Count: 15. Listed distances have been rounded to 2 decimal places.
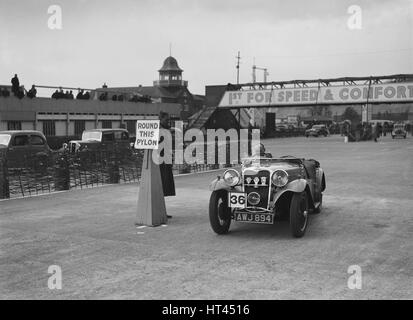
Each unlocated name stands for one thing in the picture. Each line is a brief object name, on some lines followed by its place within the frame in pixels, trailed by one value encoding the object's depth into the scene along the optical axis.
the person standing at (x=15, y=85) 30.68
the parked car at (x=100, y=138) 22.17
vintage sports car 7.59
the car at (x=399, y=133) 52.59
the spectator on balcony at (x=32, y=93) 31.98
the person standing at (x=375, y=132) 46.08
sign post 8.56
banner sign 36.56
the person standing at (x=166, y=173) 9.31
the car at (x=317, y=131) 61.55
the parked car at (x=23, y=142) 17.34
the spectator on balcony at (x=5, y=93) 30.17
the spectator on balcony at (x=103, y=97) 40.01
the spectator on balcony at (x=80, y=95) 37.88
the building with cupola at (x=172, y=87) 101.06
